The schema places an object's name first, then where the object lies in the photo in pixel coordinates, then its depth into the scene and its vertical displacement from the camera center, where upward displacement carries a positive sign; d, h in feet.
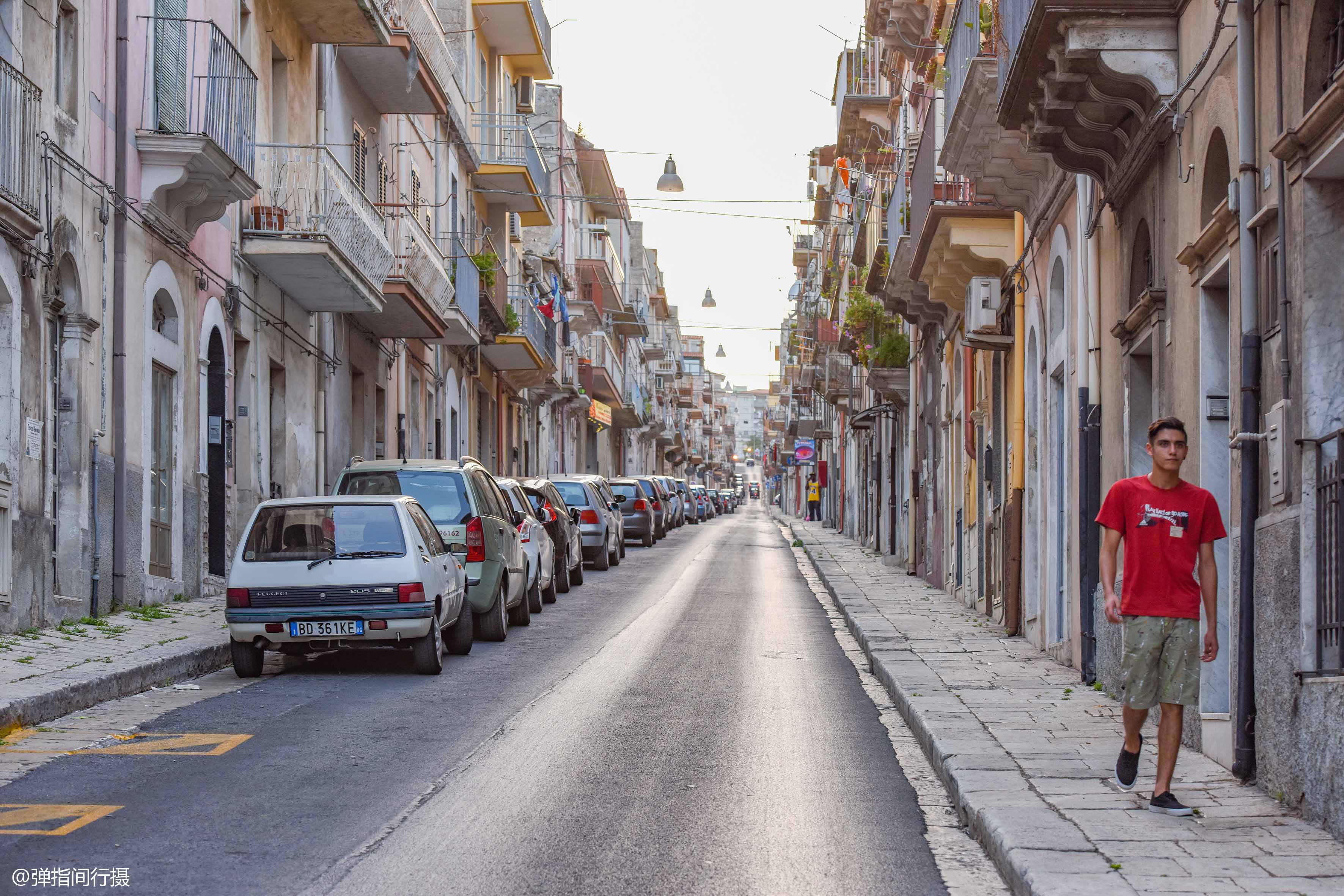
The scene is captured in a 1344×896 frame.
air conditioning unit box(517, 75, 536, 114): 139.95 +32.45
